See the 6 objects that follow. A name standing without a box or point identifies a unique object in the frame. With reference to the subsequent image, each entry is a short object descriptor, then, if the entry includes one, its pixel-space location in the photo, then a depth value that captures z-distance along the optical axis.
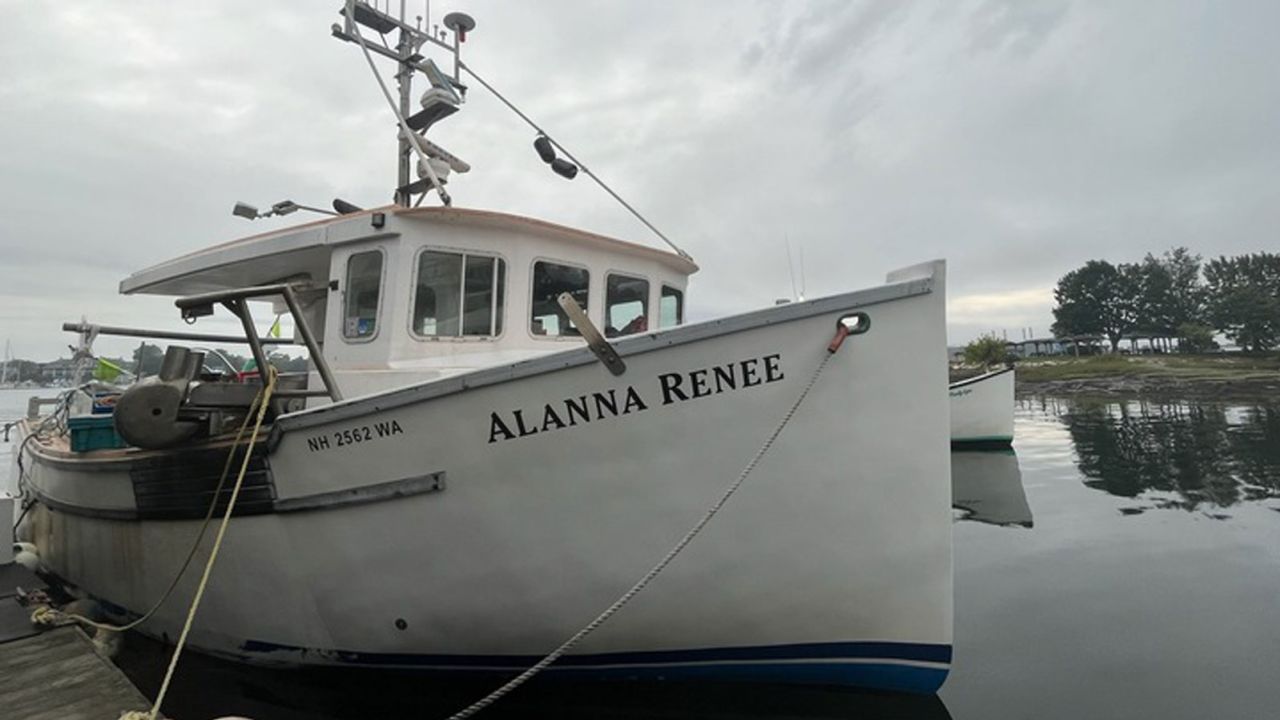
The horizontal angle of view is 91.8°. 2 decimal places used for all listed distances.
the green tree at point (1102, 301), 71.94
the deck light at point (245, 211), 6.05
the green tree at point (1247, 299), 58.72
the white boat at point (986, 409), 17.52
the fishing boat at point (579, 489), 3.43
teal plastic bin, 5.31
